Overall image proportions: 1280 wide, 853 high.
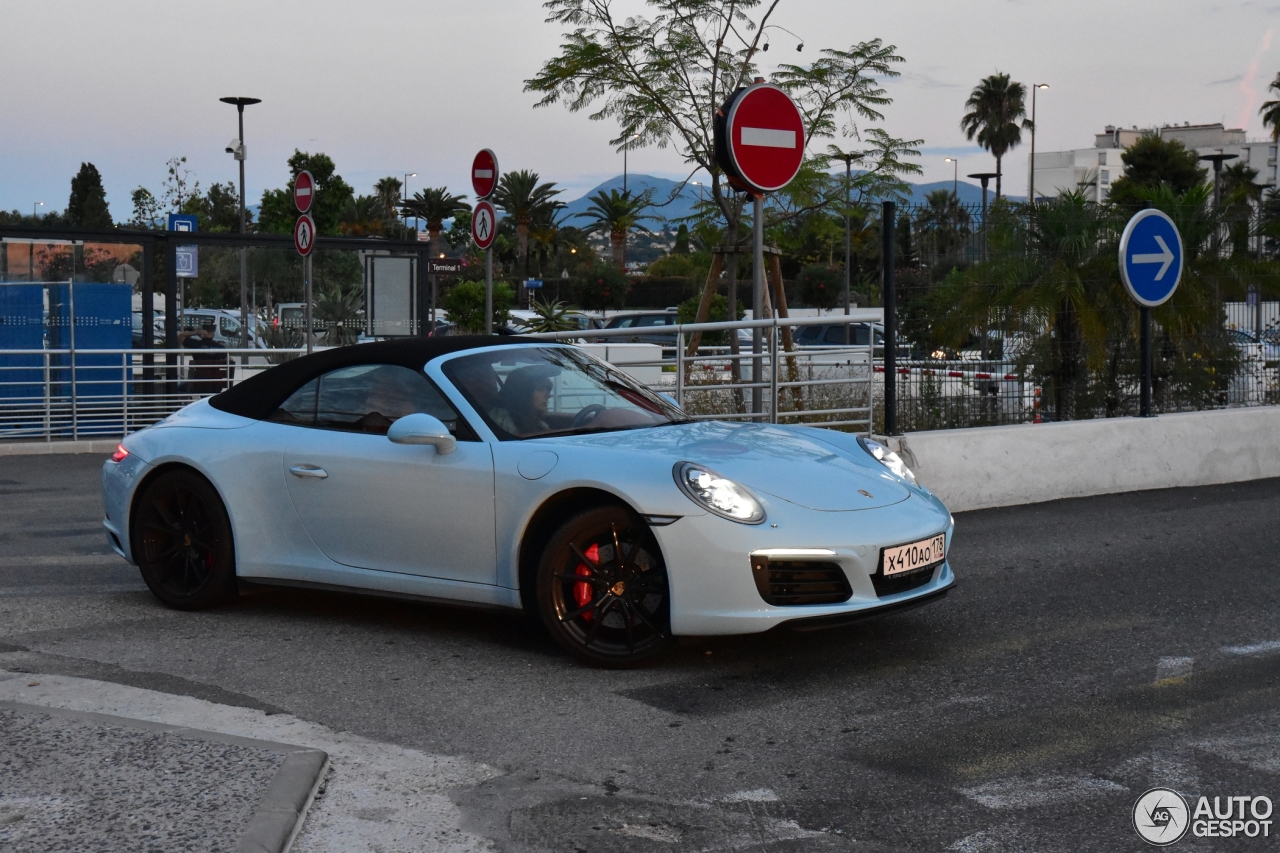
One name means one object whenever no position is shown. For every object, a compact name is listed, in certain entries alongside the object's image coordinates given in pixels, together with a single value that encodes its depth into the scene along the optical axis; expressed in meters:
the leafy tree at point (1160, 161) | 69.56
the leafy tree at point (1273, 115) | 75.88
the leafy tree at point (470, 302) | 42.22
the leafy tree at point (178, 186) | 51.97
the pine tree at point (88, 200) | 86.28
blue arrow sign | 10.73
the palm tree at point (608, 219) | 75.88
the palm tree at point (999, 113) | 82.94
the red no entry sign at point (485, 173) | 14.35
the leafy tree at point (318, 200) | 66.19
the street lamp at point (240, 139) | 34.41
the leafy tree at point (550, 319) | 31.48
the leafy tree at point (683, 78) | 18.00
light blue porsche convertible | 5.20
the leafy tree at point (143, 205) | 53.47
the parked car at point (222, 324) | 20.27
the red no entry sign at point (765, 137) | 8.35
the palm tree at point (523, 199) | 73.00
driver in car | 5.86
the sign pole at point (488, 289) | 13.95
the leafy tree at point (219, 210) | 61.41
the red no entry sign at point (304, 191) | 16.53
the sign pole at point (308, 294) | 15.95
